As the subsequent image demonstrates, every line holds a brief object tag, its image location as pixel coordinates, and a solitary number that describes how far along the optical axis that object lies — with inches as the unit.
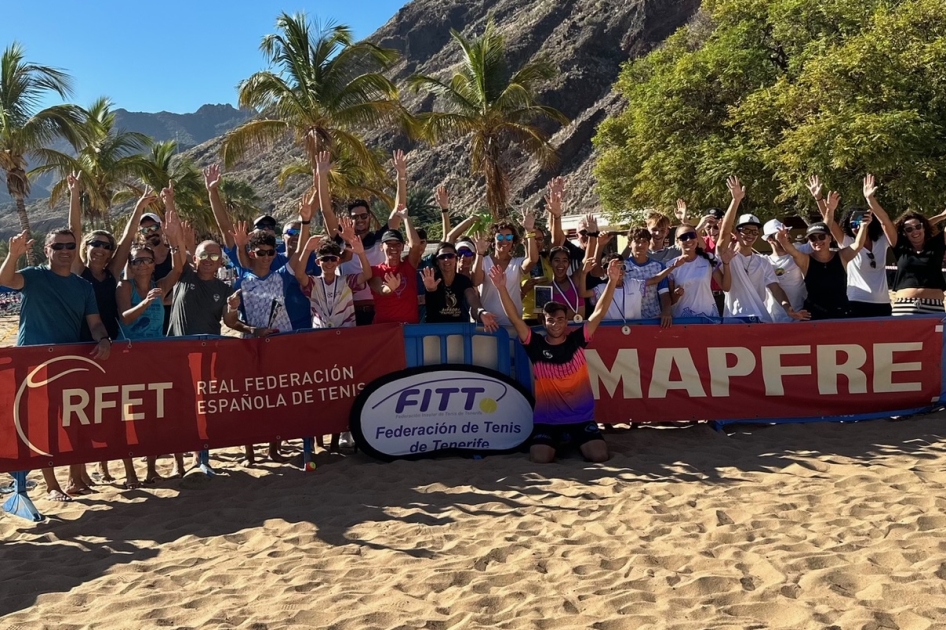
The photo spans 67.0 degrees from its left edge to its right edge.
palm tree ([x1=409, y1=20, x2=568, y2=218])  887.1
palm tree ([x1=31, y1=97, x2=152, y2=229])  1094.2
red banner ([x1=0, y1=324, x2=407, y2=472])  215.3
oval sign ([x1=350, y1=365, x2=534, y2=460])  246.1
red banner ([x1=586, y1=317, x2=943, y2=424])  266.7
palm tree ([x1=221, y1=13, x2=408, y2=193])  773.9
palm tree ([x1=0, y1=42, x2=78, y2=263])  815.1
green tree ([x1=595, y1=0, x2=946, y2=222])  676.7
